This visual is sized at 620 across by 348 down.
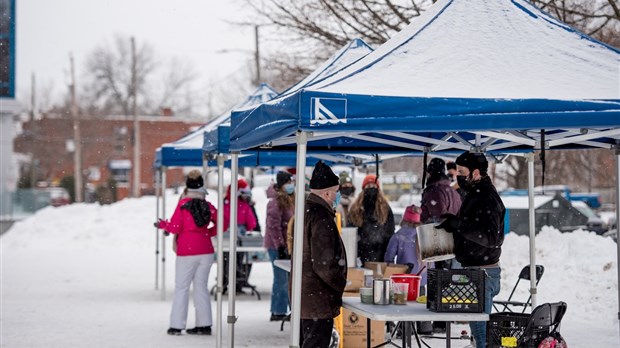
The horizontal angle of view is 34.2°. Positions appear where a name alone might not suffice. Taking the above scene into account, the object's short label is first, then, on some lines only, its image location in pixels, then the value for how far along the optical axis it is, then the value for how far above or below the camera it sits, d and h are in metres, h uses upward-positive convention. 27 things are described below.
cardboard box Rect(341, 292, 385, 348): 10.74 -1.44
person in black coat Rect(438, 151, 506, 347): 8.19 -0.23
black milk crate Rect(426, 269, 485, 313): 7.60 -0.70
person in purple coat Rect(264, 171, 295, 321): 13.84 -0.29
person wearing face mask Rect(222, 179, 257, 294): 15.80 -0.47
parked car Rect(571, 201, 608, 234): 31.68 -0.76
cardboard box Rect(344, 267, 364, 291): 9.91 -0.83
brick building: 75.50 +3.71
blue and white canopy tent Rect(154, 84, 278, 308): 16.00 +0.73
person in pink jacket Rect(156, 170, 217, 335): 12.49 -0.71
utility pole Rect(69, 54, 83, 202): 60.64 +2.64
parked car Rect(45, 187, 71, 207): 59.77 -0.32
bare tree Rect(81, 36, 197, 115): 73.94 +8.27
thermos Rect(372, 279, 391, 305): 8.07 -0.76
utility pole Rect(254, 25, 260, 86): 37.16 +4.93
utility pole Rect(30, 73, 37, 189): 69.50 +3.80
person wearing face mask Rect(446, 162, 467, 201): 12.98 +0.36
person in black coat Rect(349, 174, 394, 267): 12.14 -0.29
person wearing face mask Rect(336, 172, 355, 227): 14.27 +0.05
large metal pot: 8.10 -0.37
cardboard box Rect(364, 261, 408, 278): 10.12 -0.72
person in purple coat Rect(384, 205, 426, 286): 11.45 -0.52
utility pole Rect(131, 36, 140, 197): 60.37 +3.39
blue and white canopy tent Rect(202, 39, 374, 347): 9.90 +0.50
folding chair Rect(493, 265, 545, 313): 11.57 -0.86
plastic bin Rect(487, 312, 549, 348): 7.32 -0.99
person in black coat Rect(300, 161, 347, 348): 7.80 -0.54
